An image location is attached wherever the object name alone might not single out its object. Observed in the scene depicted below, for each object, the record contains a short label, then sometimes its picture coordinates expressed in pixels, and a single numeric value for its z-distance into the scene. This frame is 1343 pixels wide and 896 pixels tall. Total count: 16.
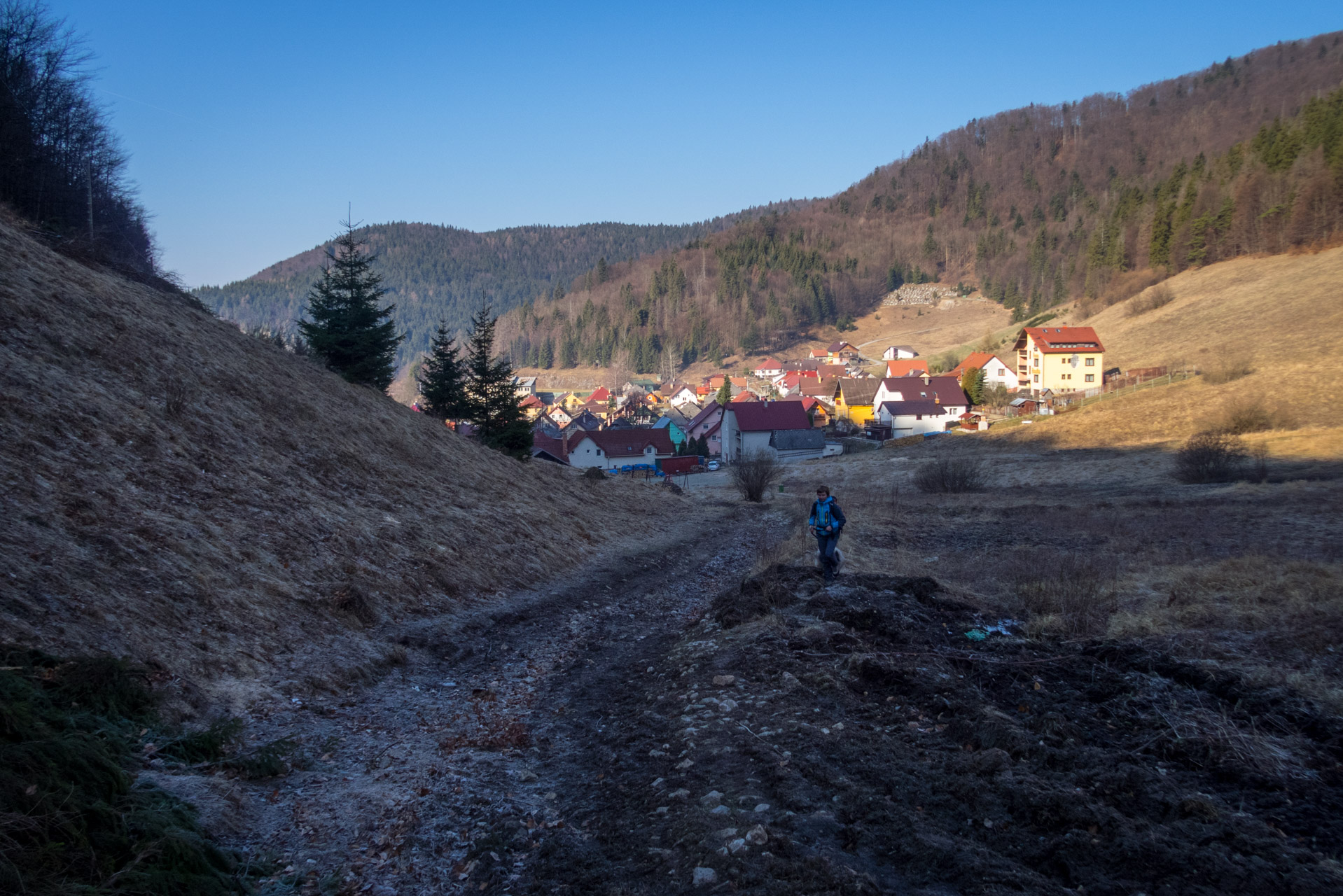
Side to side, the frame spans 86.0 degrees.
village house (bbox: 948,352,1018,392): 78.69
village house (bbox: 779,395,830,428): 83.50
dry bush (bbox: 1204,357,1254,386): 51.31
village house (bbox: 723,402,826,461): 68.19
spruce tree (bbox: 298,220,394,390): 25.22
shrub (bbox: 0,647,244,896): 3.39
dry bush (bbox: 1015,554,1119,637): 9.78
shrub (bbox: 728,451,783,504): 37.00
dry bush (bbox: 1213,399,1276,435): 41.75
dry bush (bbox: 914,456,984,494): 37.69
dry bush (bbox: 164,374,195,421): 12.91
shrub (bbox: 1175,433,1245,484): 31.12
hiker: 12.29
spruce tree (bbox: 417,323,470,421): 30.17
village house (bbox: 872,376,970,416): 72.56
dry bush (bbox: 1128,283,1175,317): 80.94
